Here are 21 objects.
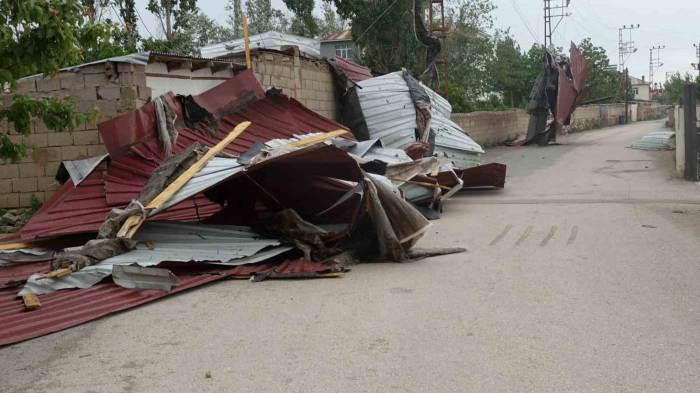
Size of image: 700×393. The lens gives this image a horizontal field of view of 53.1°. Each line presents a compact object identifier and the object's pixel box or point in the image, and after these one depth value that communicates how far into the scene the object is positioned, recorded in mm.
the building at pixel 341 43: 48294
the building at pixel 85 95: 10469
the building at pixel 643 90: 121562
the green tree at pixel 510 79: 49969
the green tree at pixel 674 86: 67400
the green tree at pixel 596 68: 58862
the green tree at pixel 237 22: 34288
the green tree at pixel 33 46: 5004
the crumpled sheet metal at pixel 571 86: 30439
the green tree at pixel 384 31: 25266
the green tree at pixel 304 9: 27844
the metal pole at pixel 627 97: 68875
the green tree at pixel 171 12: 29656
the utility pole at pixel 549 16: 48281
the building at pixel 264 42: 22578
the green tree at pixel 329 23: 63622
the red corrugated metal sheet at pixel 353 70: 18172
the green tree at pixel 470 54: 49938
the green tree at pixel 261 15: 52175
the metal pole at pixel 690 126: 15102
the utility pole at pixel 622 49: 97069
